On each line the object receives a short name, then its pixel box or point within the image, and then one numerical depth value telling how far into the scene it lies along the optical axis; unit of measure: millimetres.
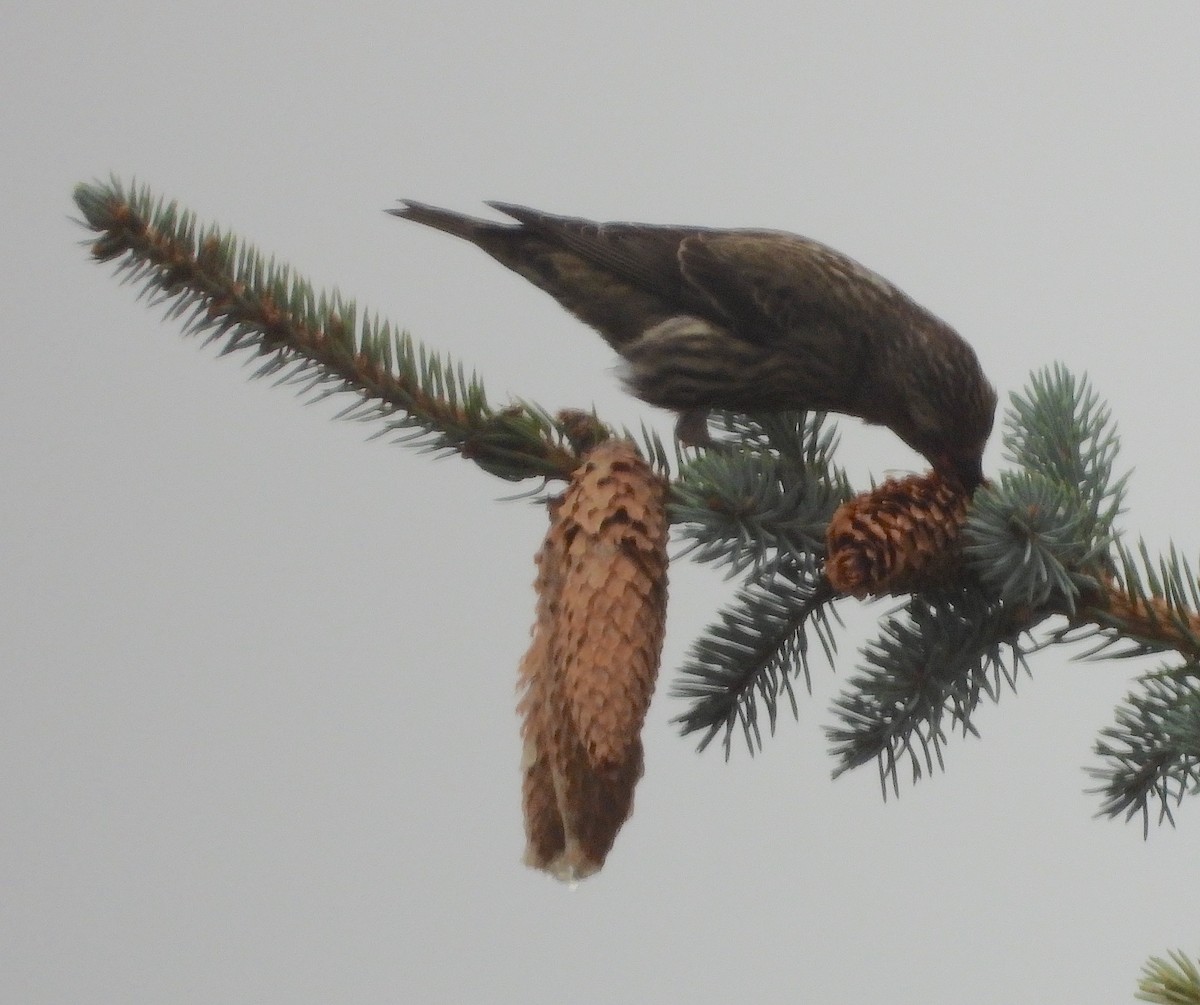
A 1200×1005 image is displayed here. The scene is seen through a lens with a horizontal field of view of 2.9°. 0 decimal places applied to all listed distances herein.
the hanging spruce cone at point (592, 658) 4661
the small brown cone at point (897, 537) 4685
